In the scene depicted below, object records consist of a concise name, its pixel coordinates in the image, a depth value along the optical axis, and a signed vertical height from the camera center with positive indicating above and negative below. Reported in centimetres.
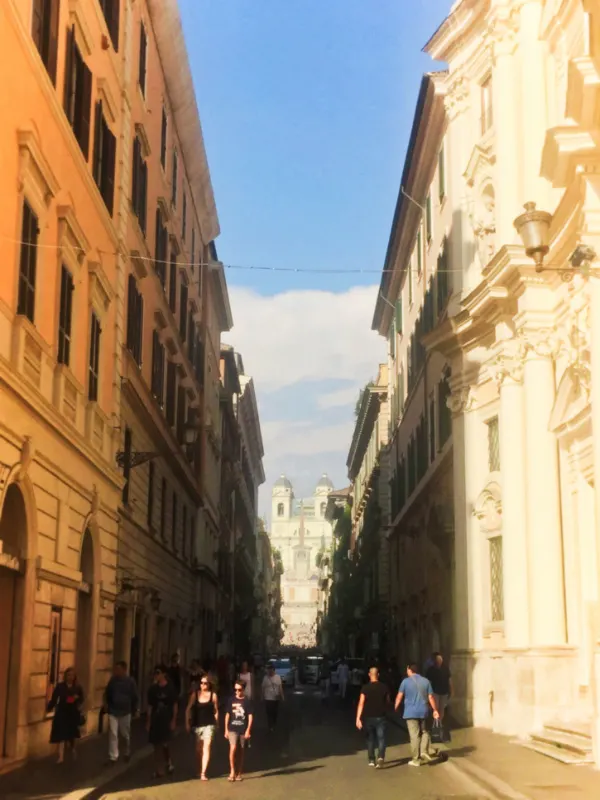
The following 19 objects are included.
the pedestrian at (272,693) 2428 -88
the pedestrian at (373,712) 1661 -87
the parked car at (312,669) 6929 -103
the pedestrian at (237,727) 1495 -101
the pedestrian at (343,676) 4096 -85
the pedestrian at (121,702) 1652 -76
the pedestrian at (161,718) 1527 -93
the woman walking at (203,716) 1492 -88
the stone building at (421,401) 3123 +861
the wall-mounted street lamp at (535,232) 1269 +480
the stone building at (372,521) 5425 +707
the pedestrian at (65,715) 1628 -95
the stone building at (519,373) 2033 +576
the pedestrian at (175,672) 2543 -49
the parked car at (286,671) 5472 -93
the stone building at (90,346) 1587 +576
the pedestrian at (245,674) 2279 -47
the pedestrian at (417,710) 1658 -83
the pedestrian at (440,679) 2333 -52
